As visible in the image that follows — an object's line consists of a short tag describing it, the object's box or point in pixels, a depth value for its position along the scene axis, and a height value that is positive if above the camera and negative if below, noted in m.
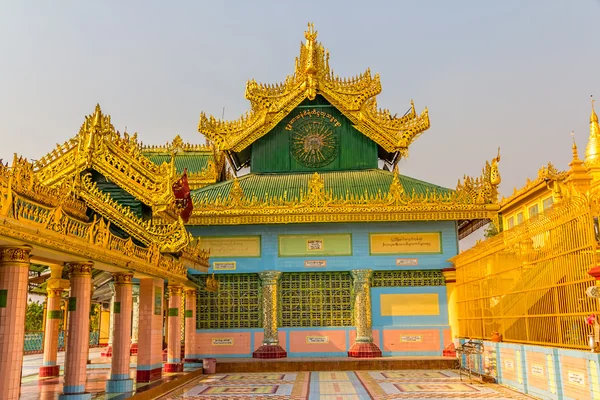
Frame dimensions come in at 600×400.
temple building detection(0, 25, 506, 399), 14.09 +2.52
